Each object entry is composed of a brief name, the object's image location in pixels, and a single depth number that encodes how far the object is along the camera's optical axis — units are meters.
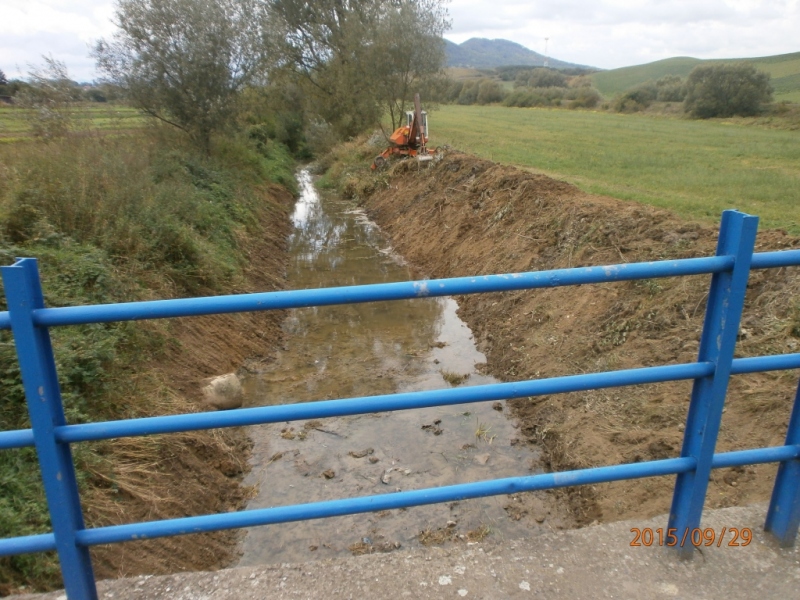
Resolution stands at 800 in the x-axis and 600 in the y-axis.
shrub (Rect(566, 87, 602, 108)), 61.88
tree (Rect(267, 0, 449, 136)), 24.61
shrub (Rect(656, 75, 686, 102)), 55.14
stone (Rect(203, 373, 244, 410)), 6.70
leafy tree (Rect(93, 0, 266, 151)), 15.16
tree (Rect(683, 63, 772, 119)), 41.06
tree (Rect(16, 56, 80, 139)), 9.73
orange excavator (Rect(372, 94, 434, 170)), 19.43
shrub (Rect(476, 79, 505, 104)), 74.12
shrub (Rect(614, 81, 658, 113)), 53.94
